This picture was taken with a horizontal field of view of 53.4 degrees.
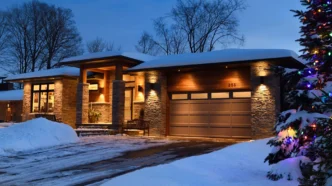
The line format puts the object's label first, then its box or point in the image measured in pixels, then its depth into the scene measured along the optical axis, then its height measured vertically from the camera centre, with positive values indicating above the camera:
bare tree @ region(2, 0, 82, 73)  38.28 +8.11
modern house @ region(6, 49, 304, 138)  14.14 +0.84
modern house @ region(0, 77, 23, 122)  29.91 +0.05
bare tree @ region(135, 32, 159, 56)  42.69 +8.32
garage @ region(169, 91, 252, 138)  15.06 -0.36
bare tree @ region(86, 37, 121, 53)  45.86 +8.76
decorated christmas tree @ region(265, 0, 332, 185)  5.05 +0.13
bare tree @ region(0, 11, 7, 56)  38.25 +9.07
